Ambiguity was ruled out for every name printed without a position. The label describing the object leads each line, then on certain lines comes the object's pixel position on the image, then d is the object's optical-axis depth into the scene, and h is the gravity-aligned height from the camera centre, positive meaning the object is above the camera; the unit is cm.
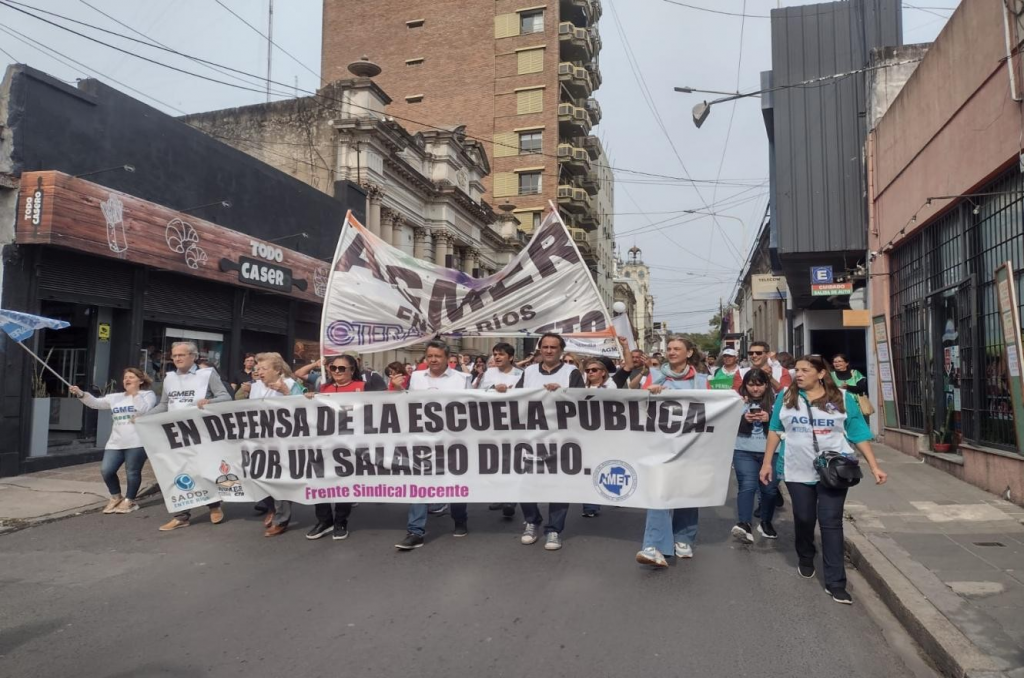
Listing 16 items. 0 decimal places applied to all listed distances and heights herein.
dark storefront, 1074 +216
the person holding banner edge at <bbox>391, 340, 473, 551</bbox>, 668 +6
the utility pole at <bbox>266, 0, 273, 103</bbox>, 2086 +1014
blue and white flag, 787 +66
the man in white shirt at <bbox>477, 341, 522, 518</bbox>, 693 +18
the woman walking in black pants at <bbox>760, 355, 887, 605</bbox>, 493 -39
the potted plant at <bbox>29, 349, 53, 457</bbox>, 1087 -57
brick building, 4712 +2014
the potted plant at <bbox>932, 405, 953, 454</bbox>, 1064 -72
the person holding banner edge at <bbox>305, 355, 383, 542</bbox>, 668 -108
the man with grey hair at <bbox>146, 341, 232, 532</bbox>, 740 -3
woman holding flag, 747 -39
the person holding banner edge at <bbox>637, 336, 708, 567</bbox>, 551 -103
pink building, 838 +202
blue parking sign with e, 1692 +255
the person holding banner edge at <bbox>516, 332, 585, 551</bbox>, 627 +4
